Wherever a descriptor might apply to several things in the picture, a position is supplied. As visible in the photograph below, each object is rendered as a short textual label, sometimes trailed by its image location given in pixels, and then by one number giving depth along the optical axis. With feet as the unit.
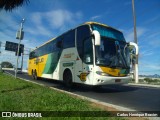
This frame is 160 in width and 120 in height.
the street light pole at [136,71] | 44.20
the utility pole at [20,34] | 36.66
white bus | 19.51
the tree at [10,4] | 17.16
